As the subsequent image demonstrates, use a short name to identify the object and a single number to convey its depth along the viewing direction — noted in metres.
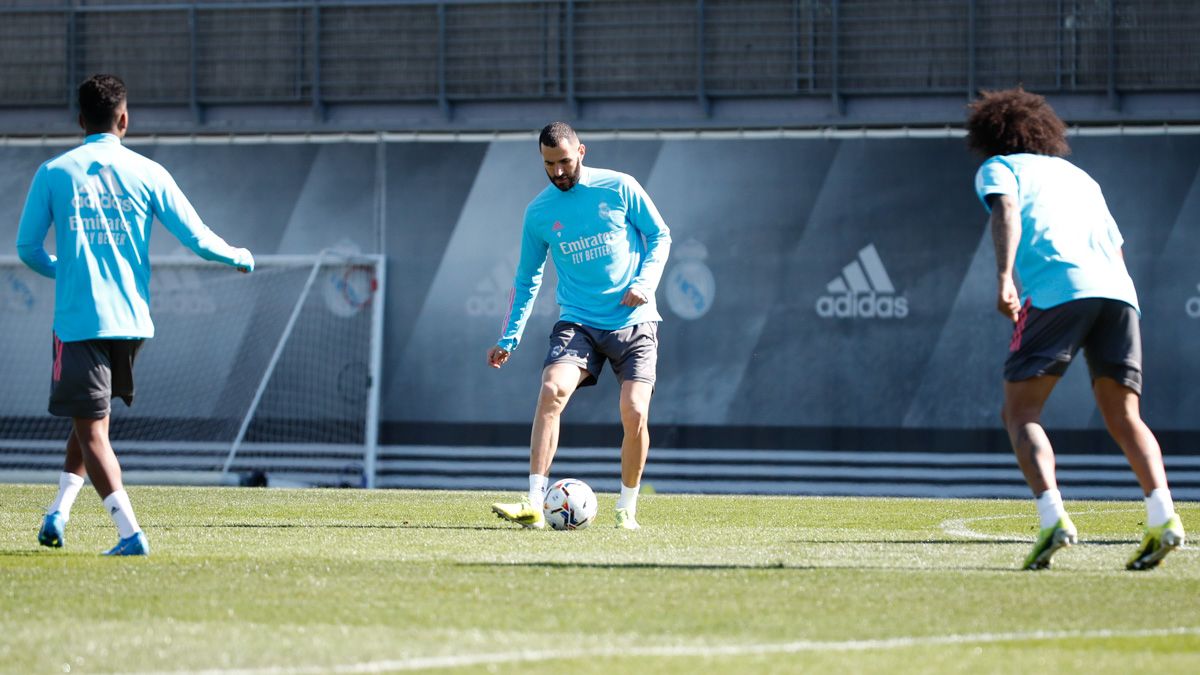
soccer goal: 34.41
